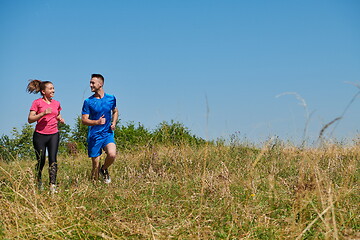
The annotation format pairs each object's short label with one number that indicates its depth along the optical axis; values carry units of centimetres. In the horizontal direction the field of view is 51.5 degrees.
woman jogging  624
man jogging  656
